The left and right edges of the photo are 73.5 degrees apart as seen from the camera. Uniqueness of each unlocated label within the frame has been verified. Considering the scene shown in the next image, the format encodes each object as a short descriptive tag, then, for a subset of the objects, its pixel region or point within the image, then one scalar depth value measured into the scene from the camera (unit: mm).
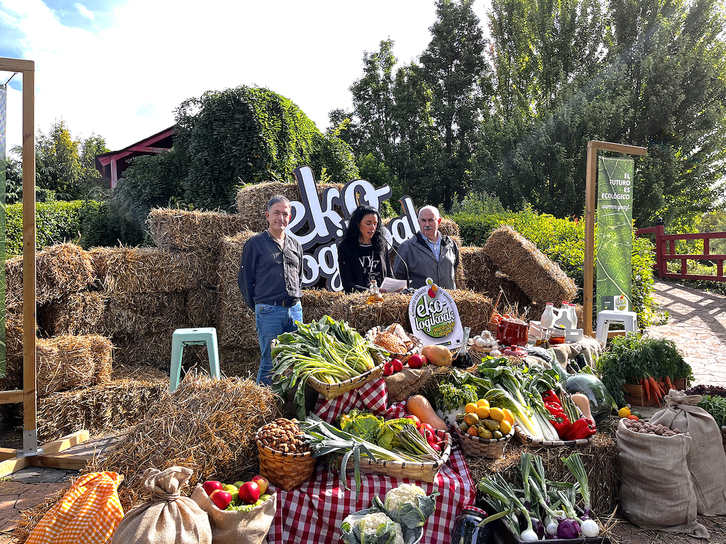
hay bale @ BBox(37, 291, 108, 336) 5836
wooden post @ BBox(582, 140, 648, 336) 6516
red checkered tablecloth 2607
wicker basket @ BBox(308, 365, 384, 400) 2893
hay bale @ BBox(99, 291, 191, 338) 6363
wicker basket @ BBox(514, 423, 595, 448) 3229
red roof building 19406
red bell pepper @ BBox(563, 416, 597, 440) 3443
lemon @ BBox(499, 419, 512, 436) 3133
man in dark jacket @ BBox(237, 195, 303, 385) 4520
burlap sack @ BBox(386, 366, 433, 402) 3340
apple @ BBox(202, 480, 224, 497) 2369
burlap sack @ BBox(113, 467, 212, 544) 1977
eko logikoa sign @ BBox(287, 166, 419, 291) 7293
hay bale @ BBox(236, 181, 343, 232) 7655
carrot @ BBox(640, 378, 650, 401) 4883
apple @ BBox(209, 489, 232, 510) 2271
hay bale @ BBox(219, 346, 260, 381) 7102
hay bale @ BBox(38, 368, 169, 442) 5184
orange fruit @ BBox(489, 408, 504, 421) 3180
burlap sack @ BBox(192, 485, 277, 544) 2195
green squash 4004
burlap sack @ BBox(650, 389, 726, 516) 3455
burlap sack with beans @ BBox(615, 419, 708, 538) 3236
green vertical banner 6926
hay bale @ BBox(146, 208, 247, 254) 6949
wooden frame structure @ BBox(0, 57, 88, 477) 4312
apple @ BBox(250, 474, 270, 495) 2471
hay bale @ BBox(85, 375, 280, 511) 2490
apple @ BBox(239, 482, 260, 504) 2361
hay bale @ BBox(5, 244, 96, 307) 5312
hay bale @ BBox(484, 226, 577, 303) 8172
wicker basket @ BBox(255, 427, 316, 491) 2549
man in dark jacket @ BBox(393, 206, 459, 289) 5336
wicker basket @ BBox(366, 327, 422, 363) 3598
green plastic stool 4772
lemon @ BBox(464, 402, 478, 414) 3254
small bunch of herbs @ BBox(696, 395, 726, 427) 3859
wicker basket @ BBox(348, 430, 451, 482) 2633
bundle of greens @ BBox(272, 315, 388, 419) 3012
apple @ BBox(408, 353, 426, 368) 3508
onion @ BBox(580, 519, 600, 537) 2625
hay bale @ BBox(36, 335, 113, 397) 5148
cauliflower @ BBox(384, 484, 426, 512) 2445
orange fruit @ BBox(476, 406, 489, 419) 3217
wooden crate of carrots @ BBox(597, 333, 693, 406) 4902
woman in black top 5457
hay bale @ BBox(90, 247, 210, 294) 6324
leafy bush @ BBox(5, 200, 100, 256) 12969
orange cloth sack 2156
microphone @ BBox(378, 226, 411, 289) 5375
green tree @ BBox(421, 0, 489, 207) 23594
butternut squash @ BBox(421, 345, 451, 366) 3662
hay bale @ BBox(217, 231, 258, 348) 6805
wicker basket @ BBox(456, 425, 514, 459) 3053
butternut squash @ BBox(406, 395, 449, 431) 3299
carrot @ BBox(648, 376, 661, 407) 4877
